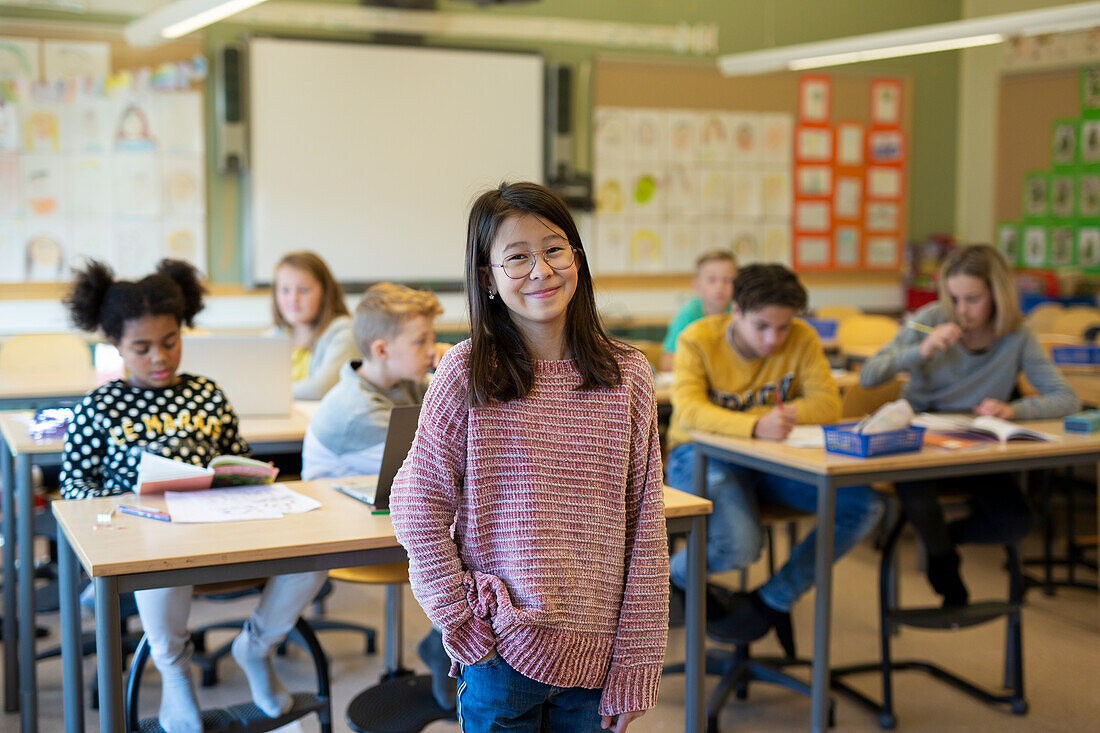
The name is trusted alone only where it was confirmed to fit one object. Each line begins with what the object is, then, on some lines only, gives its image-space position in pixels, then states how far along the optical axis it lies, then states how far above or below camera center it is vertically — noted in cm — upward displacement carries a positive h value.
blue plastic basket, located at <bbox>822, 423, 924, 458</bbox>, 257 -46
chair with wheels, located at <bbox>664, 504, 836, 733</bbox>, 285 -114
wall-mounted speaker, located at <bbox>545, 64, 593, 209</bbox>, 604 +61
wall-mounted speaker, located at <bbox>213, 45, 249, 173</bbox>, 532 +70
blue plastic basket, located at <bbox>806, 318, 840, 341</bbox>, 506 -35
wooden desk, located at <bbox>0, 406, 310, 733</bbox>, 254 -62
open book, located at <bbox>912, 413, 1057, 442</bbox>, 283 -47
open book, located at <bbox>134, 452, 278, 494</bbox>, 214 -46
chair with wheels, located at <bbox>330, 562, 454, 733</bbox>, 244 -105
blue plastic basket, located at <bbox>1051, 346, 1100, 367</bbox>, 414 -39
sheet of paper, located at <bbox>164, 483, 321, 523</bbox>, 202 -50
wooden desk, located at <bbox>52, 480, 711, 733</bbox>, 174 -51
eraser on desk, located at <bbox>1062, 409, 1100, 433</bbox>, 296 -46
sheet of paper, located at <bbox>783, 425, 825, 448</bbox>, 275 -48
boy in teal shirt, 426 -14
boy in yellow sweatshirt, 281 -43
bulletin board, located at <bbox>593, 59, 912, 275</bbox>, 629 +48
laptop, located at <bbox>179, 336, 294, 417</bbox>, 301 -34
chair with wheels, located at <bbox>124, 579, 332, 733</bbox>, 225 -98
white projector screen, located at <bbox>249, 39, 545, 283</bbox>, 548 +55
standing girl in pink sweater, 145 -33
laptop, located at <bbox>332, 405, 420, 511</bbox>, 201 -37
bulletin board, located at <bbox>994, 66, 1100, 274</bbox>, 626 +50
